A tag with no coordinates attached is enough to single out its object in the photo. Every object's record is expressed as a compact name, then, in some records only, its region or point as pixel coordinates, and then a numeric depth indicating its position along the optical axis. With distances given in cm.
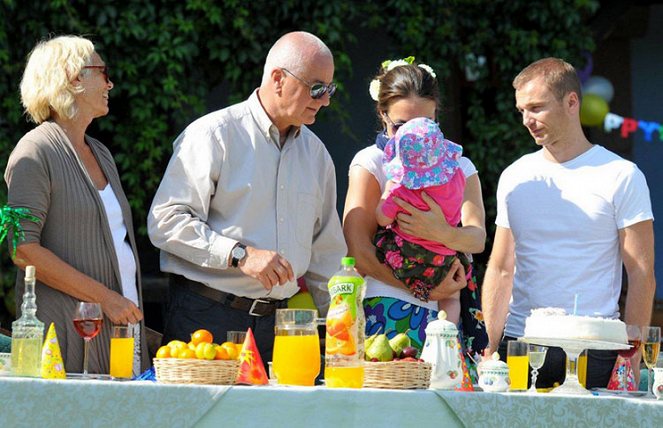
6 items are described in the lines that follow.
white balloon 1389
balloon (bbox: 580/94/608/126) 1364
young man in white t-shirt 699
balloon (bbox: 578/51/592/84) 1358
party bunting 1388
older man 645
